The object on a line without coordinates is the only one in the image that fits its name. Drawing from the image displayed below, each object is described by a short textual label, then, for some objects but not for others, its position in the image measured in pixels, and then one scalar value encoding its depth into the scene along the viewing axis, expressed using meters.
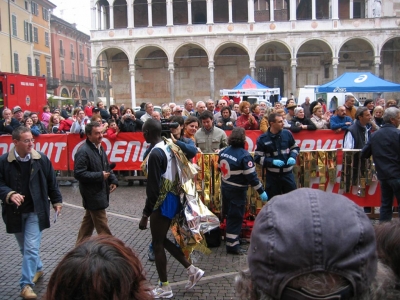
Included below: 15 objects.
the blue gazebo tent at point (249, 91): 24.06
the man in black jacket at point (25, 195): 4.65
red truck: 19.08
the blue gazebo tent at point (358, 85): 17.42
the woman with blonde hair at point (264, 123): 9.47
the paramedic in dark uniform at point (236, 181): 5.70
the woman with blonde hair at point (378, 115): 9.20
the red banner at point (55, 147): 10.98
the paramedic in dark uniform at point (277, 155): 6.24
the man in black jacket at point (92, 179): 5.36
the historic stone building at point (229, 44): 36.88
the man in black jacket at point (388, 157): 5.92
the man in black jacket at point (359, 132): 7.41
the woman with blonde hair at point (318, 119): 9.89
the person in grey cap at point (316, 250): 1.16
